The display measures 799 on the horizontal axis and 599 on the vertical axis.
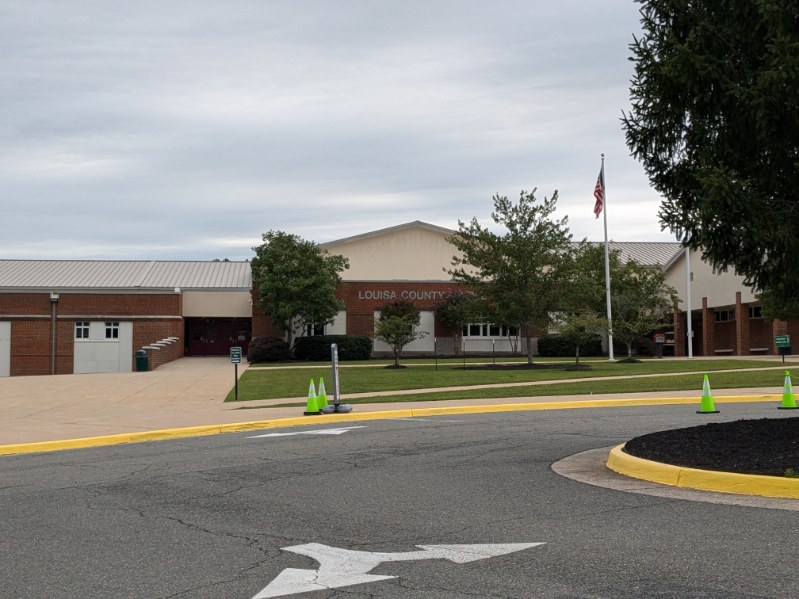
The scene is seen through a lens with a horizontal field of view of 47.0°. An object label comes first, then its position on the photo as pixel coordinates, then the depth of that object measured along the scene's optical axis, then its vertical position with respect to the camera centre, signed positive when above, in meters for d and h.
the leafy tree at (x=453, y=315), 51.16 +1.25
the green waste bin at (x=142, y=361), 43.44 -0.86
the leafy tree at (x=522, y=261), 36.06 +2.97
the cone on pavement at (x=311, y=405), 18.09 -1.29
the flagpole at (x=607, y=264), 41.28 +3.23
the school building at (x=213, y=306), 47.88 +1.90
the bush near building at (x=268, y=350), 47.97 -0.48
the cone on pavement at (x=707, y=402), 16.69 -1.26
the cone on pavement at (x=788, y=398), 17.34 -1.26
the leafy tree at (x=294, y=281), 48.44 +3.14
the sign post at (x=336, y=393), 17.73 -1.07
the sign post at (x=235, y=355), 21.15 -0.32
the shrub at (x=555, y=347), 51.81 -0.64
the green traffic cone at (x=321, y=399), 18.50 -1.19
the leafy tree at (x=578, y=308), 36.41 +1.16
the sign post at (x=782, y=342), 34.38 -0.37
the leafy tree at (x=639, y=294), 47.66 +2.19
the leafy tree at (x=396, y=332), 38.69 +0.28
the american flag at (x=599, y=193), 41.16 +6.38
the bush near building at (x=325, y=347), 49.44 -0.41
